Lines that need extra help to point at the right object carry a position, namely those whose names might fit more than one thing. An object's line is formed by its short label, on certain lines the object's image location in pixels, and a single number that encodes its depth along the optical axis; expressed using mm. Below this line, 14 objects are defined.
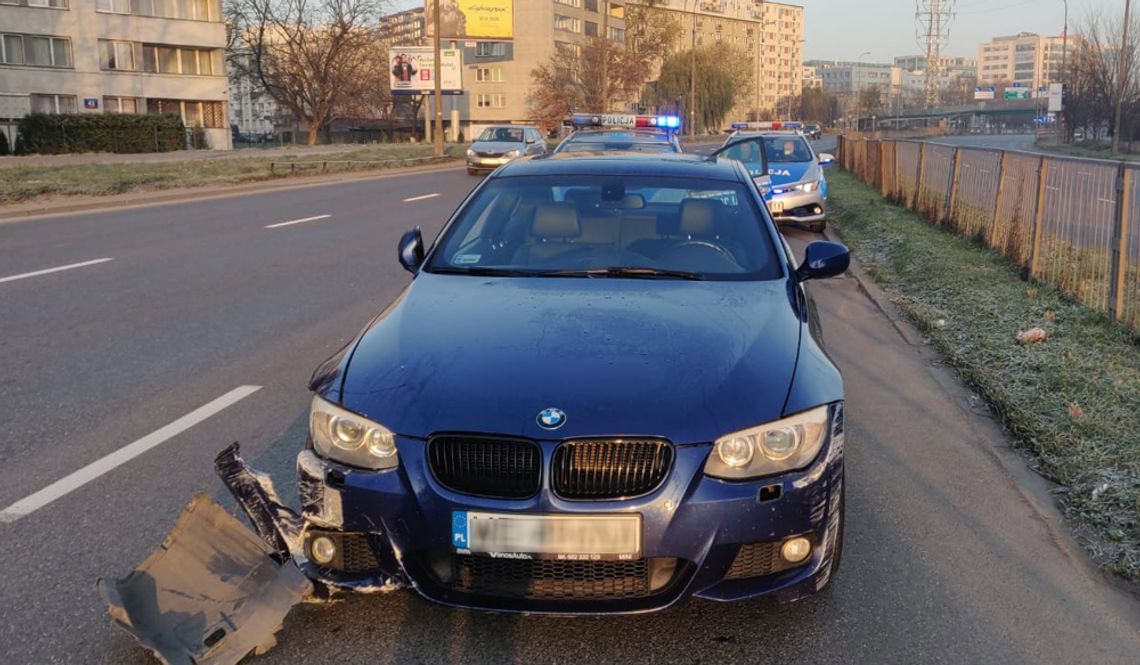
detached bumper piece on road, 3102
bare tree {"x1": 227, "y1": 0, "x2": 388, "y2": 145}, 75625
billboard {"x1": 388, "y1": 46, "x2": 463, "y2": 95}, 61094
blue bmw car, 3092
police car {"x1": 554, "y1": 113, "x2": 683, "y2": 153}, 14797
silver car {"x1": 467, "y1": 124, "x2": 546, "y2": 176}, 32656
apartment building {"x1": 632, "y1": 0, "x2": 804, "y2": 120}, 144125
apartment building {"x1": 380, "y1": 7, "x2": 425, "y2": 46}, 86438
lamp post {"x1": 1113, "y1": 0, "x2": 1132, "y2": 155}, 44031
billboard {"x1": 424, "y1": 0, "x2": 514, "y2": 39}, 73375
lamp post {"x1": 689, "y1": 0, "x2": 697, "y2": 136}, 80875
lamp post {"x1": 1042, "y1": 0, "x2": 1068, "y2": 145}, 63188
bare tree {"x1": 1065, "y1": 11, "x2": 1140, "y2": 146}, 46706
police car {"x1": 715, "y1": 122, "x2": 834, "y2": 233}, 17219
